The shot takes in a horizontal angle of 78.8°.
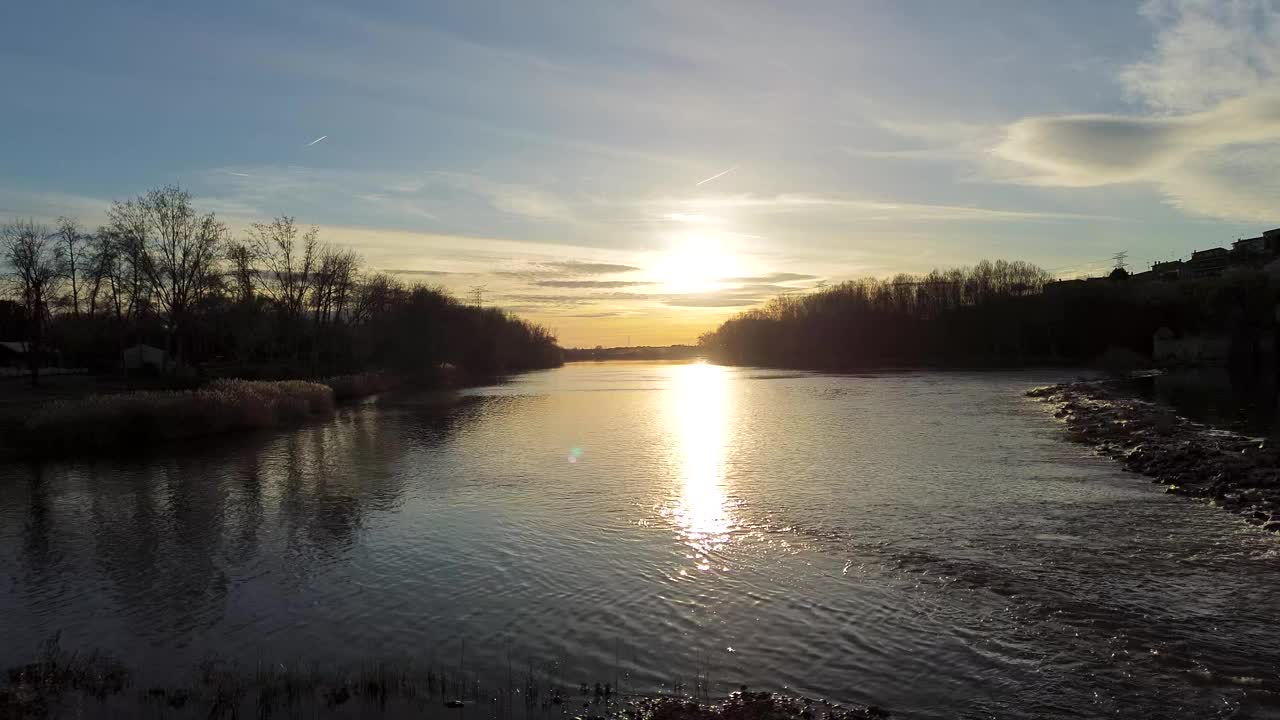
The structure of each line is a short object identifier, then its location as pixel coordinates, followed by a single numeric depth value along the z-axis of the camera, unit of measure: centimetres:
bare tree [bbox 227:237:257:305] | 6806
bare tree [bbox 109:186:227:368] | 5919
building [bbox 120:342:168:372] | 6681
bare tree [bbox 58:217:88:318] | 6319
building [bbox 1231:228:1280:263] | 17762
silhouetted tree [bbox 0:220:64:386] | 5903
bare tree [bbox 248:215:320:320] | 7431
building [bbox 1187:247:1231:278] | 18098
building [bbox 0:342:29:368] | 8012
